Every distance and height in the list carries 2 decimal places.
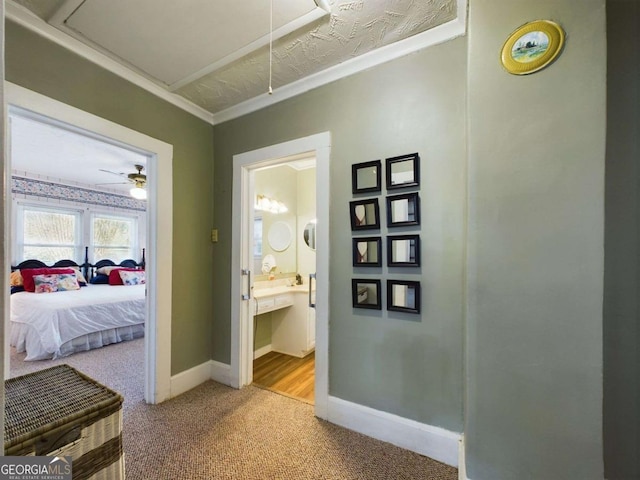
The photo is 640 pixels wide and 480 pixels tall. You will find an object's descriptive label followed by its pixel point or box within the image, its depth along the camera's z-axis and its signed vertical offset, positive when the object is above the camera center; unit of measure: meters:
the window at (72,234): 4.71 +0.07
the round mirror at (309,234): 3.95 +0.04
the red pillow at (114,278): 5.12 -0.70
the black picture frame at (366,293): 1.88 -0.35
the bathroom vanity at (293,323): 3.33 -0.97
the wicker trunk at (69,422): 1.05 -0.68
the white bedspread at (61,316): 3.17 -0.91
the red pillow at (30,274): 4.06 -0.51
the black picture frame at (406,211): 1.76 +0.17
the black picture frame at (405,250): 1.76 -0.08
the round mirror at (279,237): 3.90 +0.01
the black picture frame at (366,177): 1.89 +0.39
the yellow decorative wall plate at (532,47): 1.14 +0.75
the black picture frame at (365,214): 1.88 +0.15
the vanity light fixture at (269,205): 3.59 +0.41
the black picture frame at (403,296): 1.75 -0.35
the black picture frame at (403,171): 1.77 +0.41
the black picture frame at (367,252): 1.88 -0.09
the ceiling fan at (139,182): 3.95 +0.75
